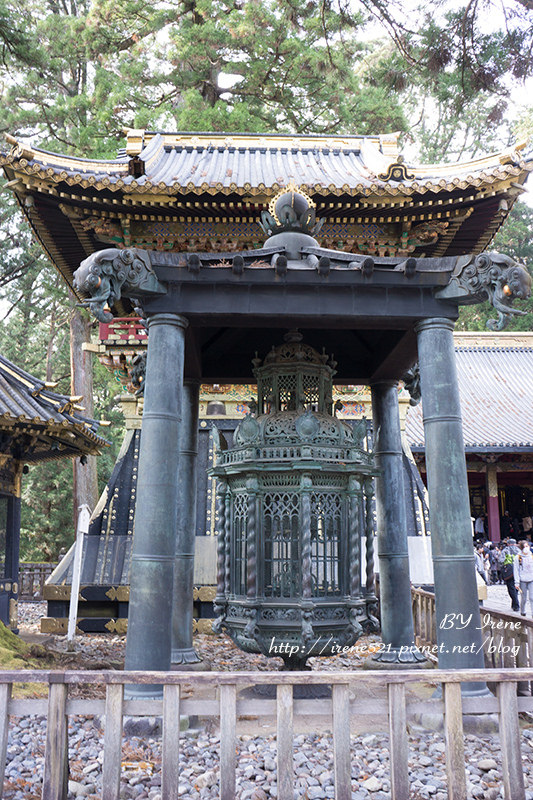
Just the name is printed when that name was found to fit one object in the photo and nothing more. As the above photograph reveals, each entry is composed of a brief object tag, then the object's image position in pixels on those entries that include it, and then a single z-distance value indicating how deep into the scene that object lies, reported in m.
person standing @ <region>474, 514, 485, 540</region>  19.66
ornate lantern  4.77
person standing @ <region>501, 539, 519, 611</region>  11.27
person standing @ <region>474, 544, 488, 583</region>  12.80
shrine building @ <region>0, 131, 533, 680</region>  4.38
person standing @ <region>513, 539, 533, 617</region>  10.03
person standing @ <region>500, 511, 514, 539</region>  21.11
